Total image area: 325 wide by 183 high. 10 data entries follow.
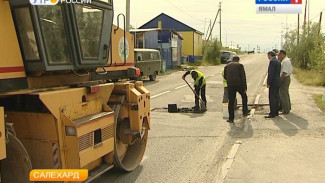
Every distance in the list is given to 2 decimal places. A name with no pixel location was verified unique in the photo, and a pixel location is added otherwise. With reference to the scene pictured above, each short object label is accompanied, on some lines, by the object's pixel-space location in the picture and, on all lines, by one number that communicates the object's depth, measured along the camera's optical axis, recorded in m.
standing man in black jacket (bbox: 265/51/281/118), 9.97
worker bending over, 11.42
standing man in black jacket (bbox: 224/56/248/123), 9.93
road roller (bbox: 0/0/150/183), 3.68
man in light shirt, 10.33
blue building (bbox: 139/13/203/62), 52.43
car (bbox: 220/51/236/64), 55.00
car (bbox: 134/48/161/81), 21.53
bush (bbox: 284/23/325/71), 25.58
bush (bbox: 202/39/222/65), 54.03
